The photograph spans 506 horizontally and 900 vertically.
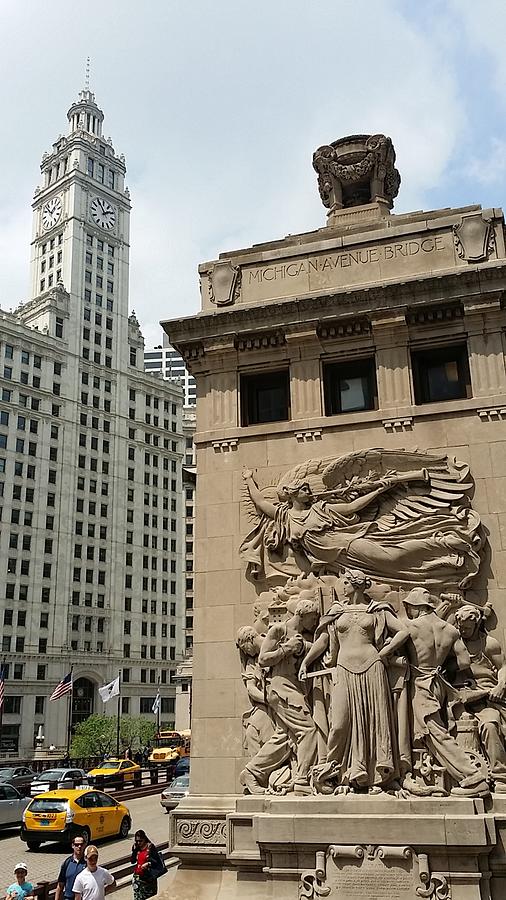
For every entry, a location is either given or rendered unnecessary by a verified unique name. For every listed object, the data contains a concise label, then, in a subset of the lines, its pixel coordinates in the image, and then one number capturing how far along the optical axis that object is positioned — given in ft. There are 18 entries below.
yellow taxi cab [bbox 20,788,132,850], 83.20
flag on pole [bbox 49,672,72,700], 151.33
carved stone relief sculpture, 47.01
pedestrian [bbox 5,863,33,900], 44.91
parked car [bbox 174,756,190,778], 152.46
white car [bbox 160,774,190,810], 98.63
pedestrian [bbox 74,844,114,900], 44.16
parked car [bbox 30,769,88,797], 110.52
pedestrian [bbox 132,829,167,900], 50.29
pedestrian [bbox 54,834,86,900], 47.37
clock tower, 368.27
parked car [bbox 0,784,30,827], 100.27
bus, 197.76
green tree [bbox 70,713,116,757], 241.14
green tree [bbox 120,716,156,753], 270.87
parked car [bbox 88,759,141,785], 137.88
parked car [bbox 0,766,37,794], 130.41
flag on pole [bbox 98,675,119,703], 166.07
